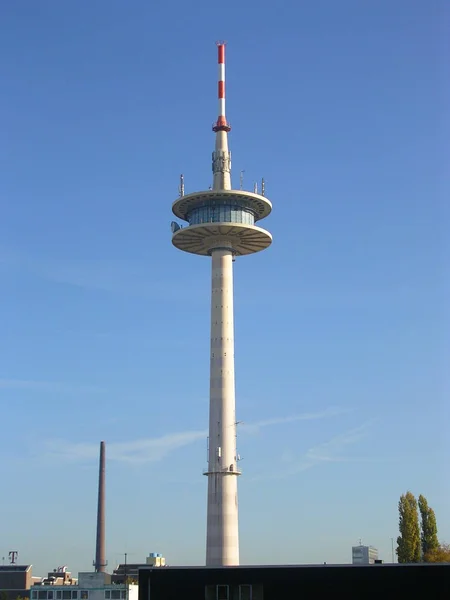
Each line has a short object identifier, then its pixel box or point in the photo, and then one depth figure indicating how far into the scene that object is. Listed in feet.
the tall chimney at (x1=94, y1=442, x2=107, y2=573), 517.14
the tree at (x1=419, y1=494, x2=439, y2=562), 451.94
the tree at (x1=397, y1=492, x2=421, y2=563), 444.14
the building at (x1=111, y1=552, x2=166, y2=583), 496.23
